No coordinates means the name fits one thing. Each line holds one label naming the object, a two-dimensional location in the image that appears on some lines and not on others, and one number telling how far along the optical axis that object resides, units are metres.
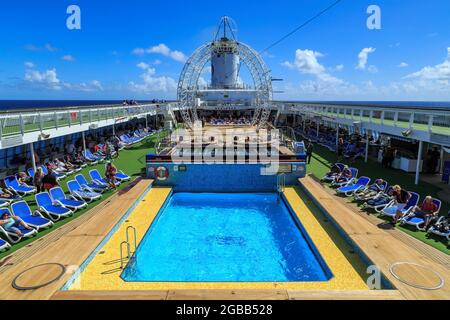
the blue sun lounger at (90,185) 11.64
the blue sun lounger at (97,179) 12.24
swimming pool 6.99
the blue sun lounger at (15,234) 7.61
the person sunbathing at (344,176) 12.56
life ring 13.30
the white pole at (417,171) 12.39
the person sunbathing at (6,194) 10.55
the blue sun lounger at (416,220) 8.30
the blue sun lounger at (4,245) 7.22
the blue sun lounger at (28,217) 8.40
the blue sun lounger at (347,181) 12.22
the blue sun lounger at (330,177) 13.12
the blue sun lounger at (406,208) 8.96
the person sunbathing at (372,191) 10.52
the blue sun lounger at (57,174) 13.41
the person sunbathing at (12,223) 7.75
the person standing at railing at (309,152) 16.12
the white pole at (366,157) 16.85
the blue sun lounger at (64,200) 9.90
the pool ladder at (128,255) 6.79
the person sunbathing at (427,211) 8.29
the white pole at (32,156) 12.45
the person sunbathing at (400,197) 9.28
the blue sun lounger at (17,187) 11.12
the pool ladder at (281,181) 12.98
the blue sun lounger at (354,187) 11.38
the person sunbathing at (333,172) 13.31
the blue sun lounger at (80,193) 10.75
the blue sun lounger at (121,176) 13.24
